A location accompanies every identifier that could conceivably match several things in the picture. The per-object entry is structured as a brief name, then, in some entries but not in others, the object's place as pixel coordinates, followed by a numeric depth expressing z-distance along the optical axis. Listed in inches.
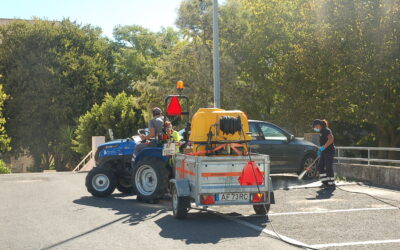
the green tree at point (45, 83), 1923.0
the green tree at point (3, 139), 1712.6
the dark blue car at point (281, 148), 695.7
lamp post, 809.5
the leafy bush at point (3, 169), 1502.5
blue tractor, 523.8
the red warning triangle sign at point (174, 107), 574.2
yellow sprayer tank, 448.8
